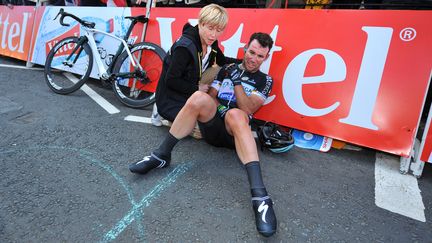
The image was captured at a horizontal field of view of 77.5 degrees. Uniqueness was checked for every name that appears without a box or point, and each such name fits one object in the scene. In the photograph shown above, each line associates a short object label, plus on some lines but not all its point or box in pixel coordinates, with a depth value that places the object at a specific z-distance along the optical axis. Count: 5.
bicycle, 3.56
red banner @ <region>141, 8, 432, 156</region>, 2.36
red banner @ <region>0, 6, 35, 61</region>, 5.44
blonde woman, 2.23
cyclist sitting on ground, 1.83
